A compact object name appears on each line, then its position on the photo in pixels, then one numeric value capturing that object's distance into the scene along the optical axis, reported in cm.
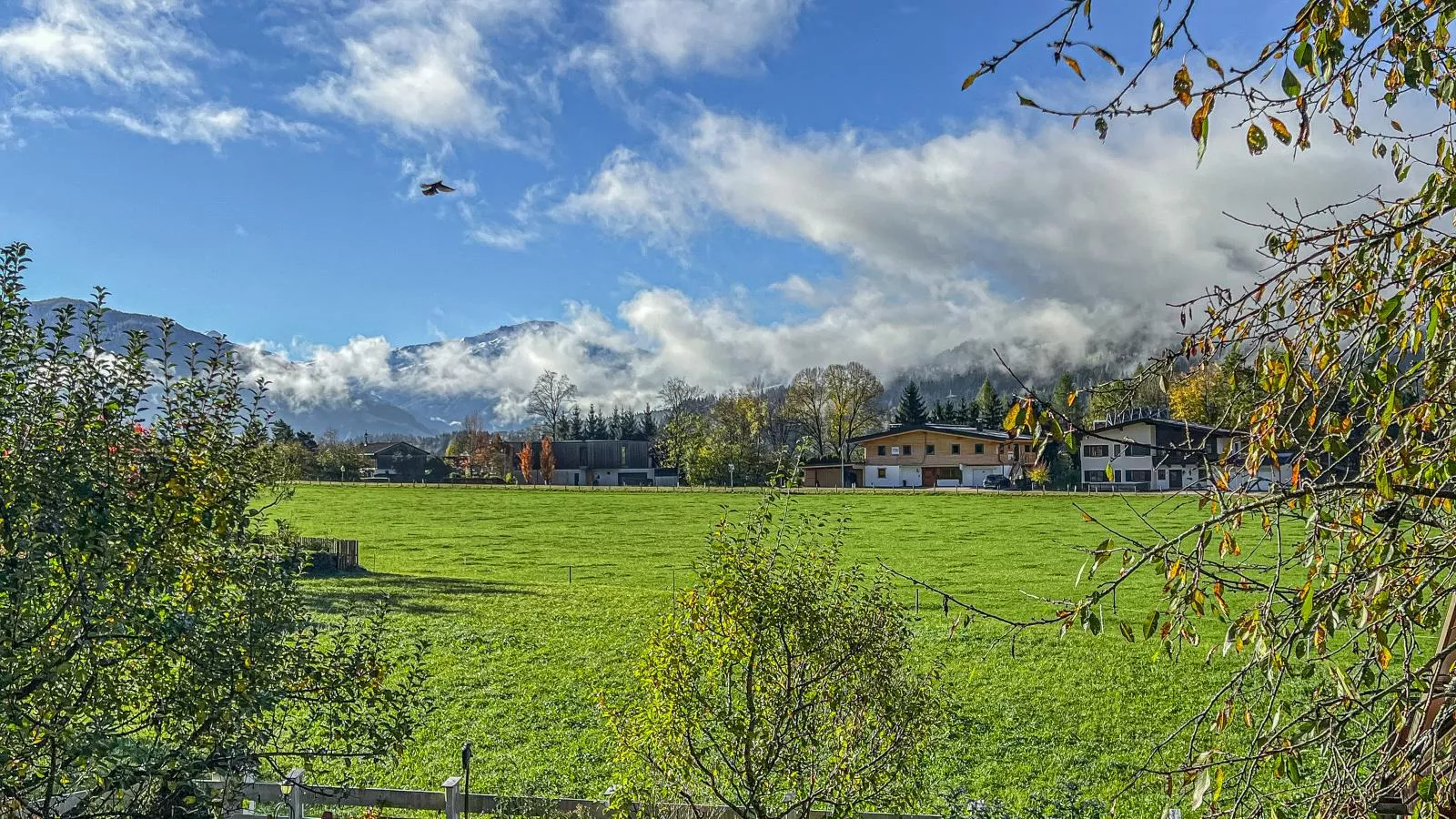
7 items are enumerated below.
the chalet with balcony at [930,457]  8125
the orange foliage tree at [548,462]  10006
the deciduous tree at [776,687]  754
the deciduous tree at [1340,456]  288
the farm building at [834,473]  8644
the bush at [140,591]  505
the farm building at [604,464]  10450
